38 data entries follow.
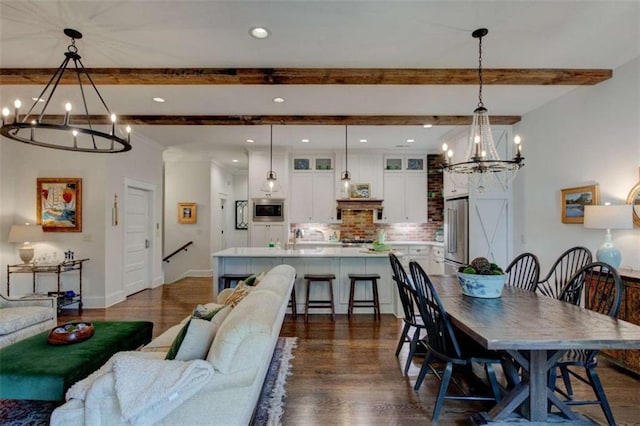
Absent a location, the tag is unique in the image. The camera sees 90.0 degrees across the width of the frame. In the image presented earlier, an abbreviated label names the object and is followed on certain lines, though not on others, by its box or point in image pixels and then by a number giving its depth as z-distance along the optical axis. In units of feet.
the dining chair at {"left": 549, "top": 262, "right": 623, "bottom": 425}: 6.72
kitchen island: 15.12
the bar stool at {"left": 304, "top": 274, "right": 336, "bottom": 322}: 13.96
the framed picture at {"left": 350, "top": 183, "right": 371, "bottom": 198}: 22.47
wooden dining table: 5.37
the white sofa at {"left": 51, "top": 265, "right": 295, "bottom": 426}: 5.14
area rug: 6.99
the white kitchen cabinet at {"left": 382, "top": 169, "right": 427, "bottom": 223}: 22.61
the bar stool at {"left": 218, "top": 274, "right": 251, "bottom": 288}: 14.40
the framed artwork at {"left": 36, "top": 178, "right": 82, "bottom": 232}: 16.12
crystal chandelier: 8.63
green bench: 6.32
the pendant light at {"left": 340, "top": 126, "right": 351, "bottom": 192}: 17.56
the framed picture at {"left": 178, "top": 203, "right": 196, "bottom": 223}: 25.14
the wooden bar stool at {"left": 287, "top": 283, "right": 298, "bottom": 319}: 14.32
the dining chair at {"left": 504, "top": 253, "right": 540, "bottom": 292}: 9.50
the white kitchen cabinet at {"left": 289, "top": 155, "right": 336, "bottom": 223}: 22.56
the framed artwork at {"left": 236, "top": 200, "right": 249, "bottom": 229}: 30.78
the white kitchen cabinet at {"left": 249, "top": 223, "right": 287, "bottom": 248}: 22.06
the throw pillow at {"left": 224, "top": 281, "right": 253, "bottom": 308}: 8.27
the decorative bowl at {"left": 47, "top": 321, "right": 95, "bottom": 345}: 7.61
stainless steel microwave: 22.13
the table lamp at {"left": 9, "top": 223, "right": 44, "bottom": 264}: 14.58
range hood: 21.91
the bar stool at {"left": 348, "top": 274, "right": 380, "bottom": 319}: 14.11
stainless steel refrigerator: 17.02
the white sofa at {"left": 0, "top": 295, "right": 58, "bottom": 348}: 9.27
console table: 14.58
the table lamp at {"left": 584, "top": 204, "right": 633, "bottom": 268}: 9.56
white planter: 8.04
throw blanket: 4.95
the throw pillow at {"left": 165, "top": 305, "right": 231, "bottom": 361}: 5.91
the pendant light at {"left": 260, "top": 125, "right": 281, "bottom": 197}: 21.38
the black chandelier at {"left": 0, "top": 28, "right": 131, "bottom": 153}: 7.35
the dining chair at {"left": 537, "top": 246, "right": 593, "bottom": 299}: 8.74
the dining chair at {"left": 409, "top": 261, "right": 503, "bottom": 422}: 7.06
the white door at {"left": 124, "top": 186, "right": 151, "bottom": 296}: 18.48
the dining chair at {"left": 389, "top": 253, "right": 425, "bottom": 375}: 9.08
